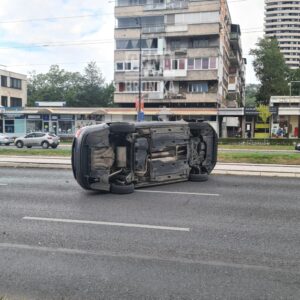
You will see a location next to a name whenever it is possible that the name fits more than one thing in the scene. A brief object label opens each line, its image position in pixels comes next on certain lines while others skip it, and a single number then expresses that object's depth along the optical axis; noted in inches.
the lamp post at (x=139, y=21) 2139.0
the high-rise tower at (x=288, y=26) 6510.8
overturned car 382.6
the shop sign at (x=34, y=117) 2075.5
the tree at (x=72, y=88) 3331.7
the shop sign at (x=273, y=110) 1857.8
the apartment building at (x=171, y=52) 2055.9
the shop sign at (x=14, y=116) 2096.9
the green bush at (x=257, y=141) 1485.0
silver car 1363.2
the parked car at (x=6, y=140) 1541.3
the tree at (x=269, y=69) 2704.2
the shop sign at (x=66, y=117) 2065.3
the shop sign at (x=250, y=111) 1911.9
